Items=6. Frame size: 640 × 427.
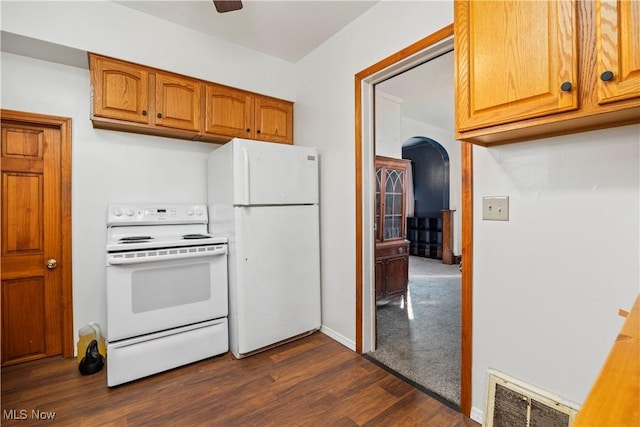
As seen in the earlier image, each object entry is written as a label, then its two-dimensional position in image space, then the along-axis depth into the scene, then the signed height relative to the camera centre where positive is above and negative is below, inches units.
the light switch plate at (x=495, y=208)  60.4 +0.7
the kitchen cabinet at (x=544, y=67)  37.5 +21.4
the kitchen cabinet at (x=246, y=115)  104.6 +37.5
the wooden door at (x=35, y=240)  86.9 -8.0
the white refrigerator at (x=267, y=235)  91.5 -7.6
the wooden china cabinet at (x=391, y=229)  135.0 -8.2
